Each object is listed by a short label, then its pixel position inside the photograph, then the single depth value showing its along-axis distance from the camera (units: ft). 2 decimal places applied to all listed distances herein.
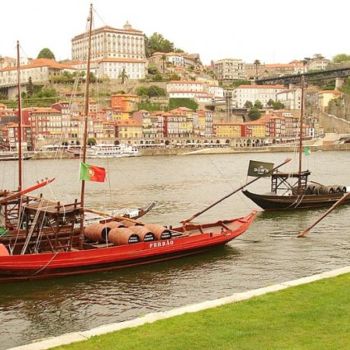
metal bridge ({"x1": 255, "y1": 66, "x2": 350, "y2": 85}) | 538.06
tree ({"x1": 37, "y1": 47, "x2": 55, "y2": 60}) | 568.41
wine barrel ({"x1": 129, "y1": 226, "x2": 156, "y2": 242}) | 62.42
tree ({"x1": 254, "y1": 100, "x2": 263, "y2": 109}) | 534.78
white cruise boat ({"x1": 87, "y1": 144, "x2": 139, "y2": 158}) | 353.72
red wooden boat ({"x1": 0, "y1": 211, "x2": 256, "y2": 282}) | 54.80
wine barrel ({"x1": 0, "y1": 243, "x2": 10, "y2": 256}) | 54.91
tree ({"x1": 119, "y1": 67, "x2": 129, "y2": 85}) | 501.15
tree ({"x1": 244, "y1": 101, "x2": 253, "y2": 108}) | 538.88
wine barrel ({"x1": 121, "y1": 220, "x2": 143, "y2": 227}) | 67.60
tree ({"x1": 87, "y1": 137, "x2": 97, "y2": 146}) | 382.98
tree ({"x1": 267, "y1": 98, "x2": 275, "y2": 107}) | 542.98
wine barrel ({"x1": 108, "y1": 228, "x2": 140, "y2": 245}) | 61.72
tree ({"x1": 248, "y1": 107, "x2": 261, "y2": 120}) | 509.35
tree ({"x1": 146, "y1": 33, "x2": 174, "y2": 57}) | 583.58
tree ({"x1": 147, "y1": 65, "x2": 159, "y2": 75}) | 534.49
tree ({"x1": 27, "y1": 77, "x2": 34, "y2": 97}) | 484.09
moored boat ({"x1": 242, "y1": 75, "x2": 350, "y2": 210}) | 105.70
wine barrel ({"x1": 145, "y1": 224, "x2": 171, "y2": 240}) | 64.03
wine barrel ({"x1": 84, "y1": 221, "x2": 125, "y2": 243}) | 63.67
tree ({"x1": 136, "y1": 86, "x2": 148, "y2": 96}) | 495.41
